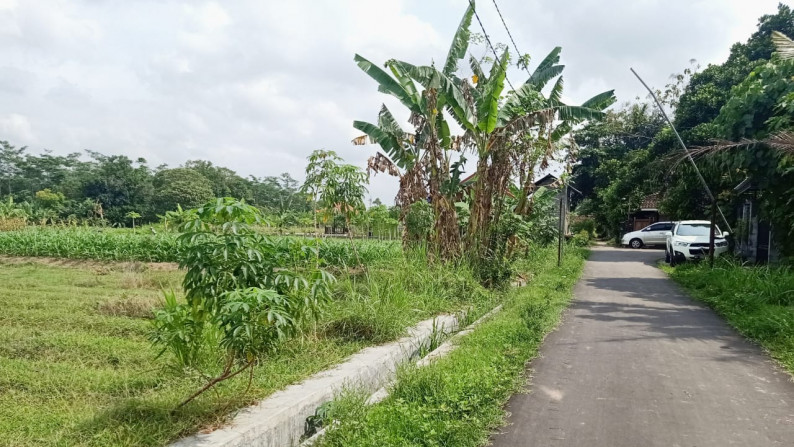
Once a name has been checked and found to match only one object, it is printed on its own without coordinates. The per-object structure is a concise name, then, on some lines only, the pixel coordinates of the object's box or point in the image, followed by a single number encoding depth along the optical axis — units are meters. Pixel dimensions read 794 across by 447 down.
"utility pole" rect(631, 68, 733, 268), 15.33
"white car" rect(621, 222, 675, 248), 32.59
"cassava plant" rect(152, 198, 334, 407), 3.73
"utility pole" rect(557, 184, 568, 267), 16.19
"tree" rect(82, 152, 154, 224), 59.51
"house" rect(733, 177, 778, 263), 18.23
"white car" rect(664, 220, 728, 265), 18.40
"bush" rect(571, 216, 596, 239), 43.56
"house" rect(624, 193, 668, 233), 40.50
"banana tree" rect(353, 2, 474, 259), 12.66
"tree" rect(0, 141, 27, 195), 71.75
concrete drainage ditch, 3.78
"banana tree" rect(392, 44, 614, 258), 12.45
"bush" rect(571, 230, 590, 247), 31.62
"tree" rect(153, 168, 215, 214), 54.81
